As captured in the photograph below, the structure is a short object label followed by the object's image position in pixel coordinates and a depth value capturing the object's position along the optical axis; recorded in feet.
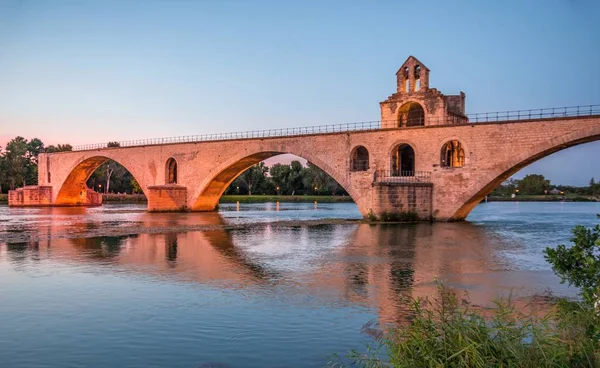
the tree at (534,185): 475.72
